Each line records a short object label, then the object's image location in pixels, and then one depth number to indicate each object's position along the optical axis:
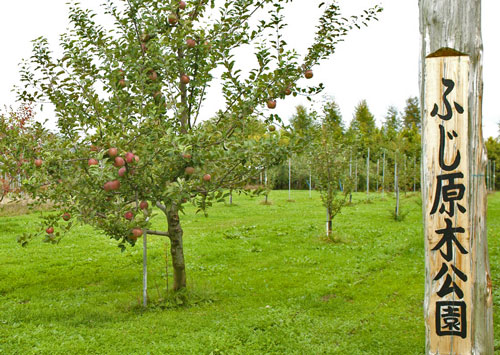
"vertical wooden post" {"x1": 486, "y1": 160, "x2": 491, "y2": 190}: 35.21
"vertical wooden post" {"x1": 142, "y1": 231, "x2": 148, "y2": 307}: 5.14
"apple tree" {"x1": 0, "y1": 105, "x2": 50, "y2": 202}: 4.18
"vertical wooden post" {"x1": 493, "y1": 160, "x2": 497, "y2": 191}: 36.21
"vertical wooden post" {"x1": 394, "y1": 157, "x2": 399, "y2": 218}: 13.29
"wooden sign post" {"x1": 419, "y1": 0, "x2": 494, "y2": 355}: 2.84
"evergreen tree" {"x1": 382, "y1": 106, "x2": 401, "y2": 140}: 38.64
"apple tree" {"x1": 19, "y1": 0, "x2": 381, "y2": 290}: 3.84
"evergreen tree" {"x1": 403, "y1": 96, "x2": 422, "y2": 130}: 50.34
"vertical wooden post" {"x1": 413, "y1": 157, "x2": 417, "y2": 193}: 21.26
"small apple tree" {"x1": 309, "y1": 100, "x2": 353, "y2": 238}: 9.96
